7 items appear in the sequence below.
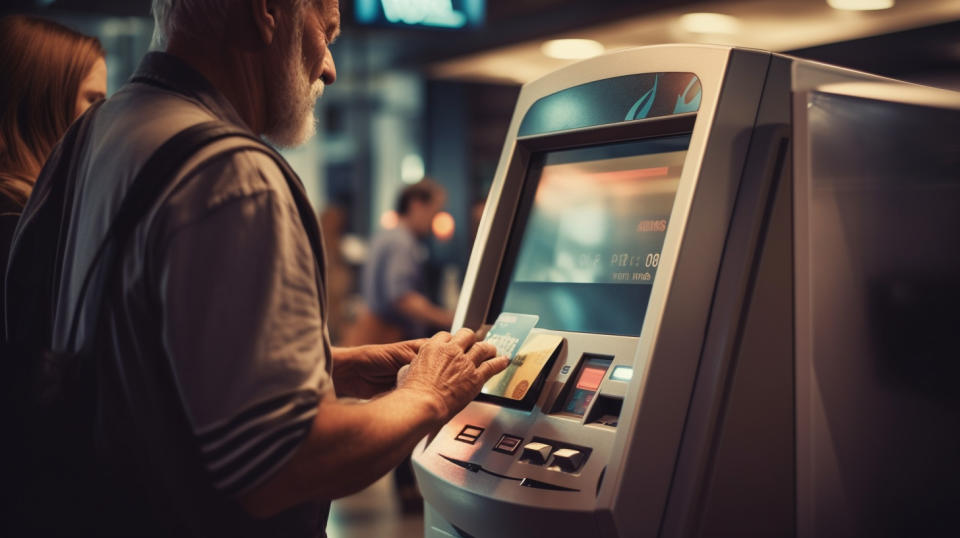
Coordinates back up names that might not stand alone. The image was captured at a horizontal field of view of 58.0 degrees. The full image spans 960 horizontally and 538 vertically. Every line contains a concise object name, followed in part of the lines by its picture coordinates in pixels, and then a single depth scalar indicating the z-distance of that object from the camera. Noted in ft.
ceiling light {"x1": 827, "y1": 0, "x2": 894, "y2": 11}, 14.39
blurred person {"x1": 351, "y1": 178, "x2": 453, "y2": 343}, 15.35
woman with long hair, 6.18
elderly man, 3.14
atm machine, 4.07
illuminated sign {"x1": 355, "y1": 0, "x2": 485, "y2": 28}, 8.98
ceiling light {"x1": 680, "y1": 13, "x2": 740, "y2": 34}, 16.08
